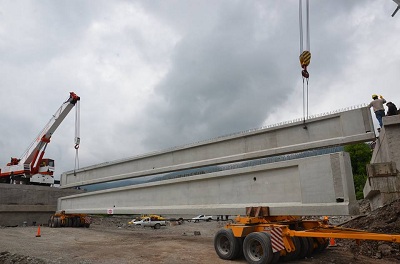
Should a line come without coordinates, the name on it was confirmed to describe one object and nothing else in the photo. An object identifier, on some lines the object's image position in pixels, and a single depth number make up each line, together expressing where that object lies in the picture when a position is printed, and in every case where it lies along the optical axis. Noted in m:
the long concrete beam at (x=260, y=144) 8.86
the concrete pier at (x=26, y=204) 20.12
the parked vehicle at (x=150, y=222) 25.41
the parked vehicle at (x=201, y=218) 33.94
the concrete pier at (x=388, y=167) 8.18
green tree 36.78
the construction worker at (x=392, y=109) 8.88
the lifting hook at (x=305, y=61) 9.63
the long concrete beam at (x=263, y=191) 7.45
